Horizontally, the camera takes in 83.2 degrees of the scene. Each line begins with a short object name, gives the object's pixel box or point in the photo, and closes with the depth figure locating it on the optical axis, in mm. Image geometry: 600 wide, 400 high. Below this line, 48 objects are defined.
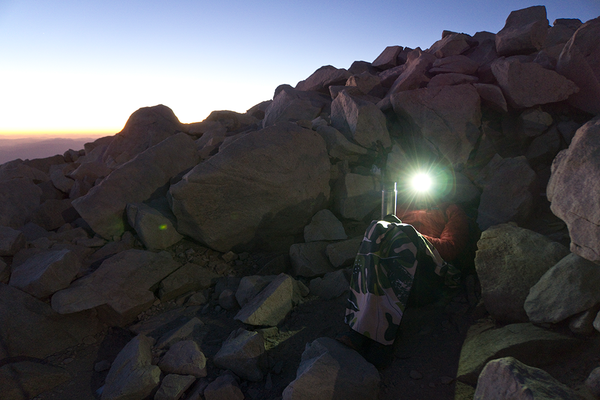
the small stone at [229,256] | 4557
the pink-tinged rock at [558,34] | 5973
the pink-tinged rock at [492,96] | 4629
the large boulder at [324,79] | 6926
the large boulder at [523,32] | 5270
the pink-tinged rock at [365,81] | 6141
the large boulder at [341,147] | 5008
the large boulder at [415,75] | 5461
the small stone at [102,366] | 3209
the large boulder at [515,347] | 2252
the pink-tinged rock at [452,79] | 5152
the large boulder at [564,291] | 2223
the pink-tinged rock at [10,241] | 3854
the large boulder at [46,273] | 3445
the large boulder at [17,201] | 5191
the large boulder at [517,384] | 1627
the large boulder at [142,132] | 7305
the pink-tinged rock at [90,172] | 6047
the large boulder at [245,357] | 2883
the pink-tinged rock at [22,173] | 6426
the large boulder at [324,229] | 4547
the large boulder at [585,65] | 4160
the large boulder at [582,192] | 2092
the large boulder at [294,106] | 6172
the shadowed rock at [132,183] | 4586
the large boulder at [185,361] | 2914
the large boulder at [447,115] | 4691
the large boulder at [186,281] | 4066
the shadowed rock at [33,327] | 3248
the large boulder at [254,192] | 4266
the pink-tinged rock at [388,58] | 7250
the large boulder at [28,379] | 2889
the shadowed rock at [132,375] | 2725
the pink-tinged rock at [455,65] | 5422
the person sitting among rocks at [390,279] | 2818
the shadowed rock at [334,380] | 2385
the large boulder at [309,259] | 4188
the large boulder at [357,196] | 4746
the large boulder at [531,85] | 4410
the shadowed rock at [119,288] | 3502
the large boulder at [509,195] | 3703
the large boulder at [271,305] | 3383
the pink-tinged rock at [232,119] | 7718
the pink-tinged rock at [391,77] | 6387
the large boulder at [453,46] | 6066
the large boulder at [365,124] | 5000
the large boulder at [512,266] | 2699
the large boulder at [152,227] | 4395
